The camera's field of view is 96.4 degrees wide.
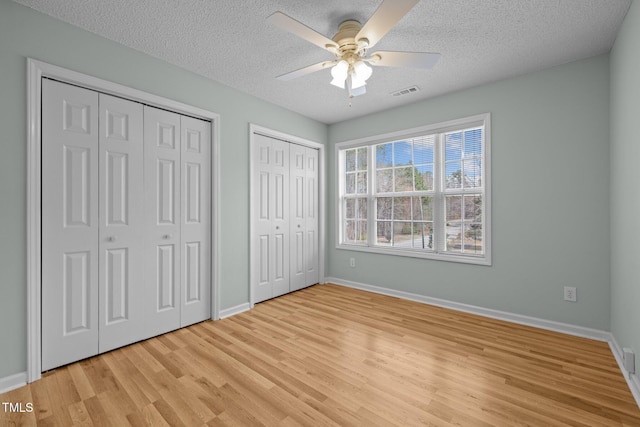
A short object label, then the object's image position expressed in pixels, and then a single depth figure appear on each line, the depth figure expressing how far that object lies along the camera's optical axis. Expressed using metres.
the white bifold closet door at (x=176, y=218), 2.67
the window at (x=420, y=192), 3.35
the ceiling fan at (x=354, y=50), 1.68
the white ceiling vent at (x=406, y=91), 3.29
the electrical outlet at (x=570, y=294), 2.71
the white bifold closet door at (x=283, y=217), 3.68
